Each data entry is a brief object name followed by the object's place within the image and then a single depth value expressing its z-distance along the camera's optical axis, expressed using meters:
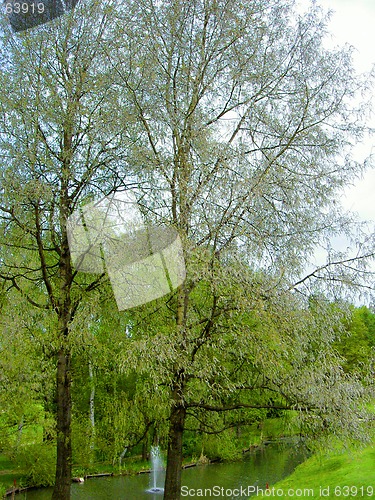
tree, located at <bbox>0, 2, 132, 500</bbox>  7.93
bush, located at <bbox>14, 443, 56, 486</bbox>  15.77
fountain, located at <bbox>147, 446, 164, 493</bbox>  16.97
